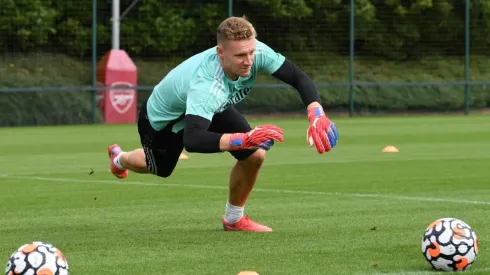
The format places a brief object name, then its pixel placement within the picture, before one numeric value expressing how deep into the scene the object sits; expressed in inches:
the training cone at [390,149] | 1399.8
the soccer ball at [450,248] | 543.9
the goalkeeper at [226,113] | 624.0
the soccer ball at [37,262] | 499.1
